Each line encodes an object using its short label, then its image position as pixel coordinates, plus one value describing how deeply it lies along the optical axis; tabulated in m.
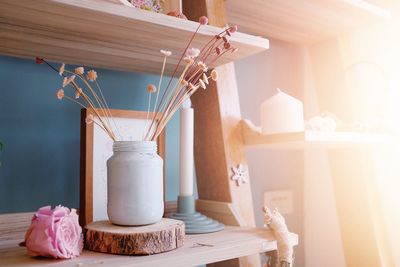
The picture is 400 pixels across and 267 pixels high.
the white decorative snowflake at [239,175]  0.92
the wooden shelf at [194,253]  0.58
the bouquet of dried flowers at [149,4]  0.77
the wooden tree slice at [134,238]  0.62
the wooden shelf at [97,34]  0.62
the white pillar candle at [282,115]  0.90
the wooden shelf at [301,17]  0.99
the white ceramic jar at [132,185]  0.67
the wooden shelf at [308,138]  0.82
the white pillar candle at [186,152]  0.86
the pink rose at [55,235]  0.58
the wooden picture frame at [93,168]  0.77
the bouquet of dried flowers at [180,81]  0.71
